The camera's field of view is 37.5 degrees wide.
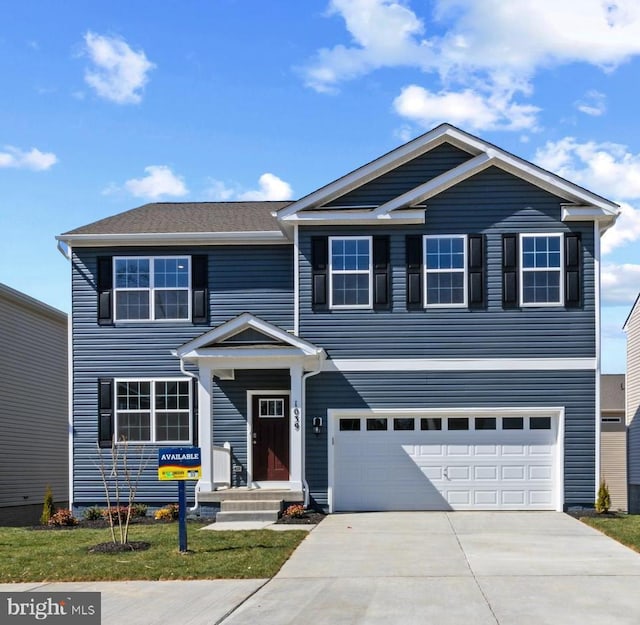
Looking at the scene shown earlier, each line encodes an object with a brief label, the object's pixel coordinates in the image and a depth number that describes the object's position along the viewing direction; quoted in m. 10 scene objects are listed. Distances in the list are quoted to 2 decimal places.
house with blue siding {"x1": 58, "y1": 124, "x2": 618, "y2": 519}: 19.23
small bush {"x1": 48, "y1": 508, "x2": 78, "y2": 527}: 18.14
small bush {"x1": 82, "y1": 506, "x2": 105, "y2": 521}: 19.42
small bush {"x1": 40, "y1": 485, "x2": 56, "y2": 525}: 18.82
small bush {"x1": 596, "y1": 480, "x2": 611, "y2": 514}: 18.75
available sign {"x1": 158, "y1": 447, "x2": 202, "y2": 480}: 13.39
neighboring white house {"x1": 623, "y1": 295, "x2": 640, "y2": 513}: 26.80
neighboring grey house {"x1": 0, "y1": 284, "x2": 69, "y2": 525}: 23.89
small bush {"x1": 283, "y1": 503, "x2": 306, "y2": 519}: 17.62
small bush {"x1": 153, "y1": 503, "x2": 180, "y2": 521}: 18.77
